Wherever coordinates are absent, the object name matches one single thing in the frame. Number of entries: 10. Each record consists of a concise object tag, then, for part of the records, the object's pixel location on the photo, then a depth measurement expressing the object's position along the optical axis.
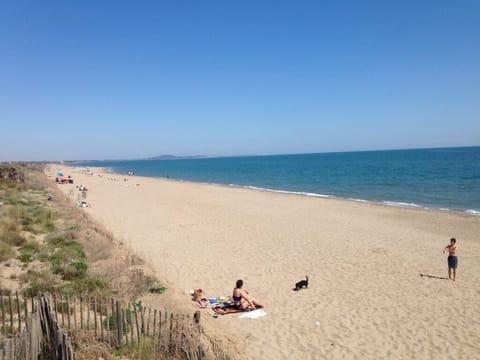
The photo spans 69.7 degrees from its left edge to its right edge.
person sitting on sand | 8.19
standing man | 10.38
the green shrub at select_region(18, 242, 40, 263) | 8.84
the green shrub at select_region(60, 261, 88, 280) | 7.87
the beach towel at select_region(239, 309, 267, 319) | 7.87
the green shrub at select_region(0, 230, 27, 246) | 10.00
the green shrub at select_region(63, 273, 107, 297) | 6.99
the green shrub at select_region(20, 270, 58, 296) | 6.84
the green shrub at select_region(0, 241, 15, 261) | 8.74
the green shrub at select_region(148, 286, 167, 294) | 7.84
